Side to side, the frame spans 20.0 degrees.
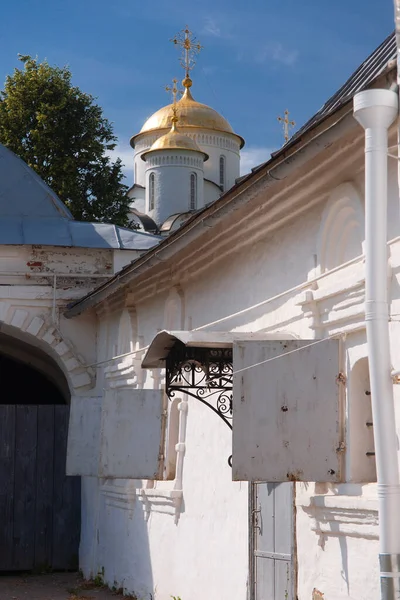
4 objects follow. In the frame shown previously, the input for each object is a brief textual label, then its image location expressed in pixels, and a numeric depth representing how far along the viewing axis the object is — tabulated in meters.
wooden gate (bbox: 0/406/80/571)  13.80
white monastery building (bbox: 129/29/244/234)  34.34
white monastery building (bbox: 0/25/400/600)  6.61
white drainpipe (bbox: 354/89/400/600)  5.24
